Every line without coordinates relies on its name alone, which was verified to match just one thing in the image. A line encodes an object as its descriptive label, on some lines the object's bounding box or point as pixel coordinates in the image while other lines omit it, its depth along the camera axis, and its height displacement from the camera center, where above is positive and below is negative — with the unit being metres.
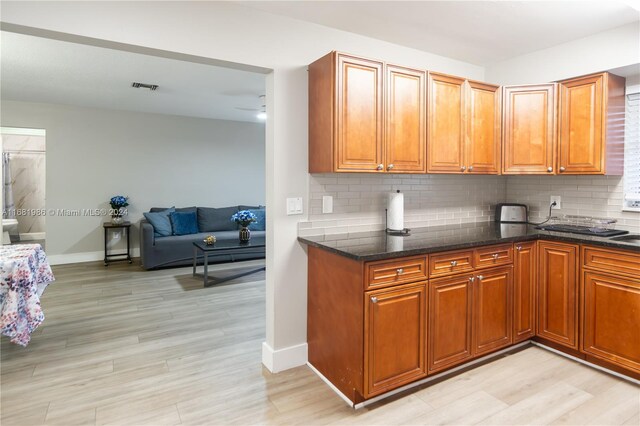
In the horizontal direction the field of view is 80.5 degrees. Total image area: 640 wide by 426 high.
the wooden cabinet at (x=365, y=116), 2.39 +0.57
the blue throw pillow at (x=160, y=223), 5.83 -0.32
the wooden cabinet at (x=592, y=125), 2.86 +0.59
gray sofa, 5.58 -0.72
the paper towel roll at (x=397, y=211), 2.88 -0.07
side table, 5.95 -0.68
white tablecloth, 2.59 -0.66
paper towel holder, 2.81 -0.23
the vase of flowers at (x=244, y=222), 5.21 -0.28
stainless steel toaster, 3.55 -0.11
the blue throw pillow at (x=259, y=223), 6.83 -0.38
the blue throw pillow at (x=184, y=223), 6.21 -0.34
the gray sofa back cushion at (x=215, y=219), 6.60 -0.31
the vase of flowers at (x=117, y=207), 6.09 -0.07
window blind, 2.94 +0.37
